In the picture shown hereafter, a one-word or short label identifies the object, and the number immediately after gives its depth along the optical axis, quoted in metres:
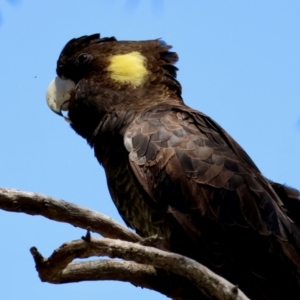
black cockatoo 7.42
